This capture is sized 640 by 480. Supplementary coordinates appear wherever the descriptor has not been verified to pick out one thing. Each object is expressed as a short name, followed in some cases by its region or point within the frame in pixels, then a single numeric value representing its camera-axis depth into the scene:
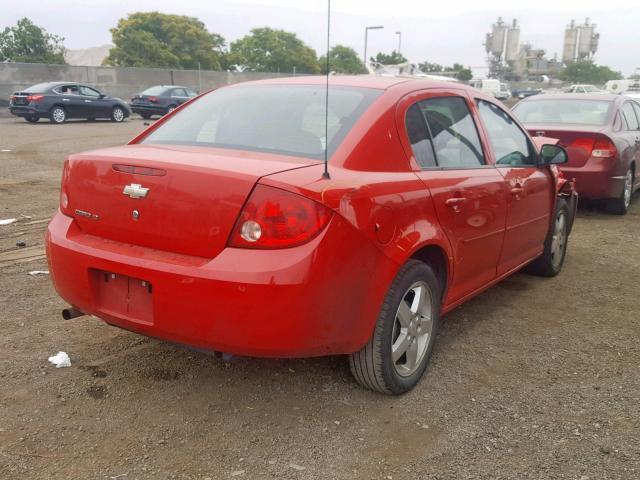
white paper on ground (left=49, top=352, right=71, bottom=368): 3.37
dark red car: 7.46
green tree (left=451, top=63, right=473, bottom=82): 108.12
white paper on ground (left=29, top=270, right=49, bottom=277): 4.84
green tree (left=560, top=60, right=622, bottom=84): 122.44
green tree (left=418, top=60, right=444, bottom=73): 115.60
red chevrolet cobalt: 2.53
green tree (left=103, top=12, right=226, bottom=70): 64.19
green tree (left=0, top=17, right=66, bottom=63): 51.22
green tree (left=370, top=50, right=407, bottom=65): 109.64
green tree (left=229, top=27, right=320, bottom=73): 77.31
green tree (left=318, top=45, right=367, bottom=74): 87.04
